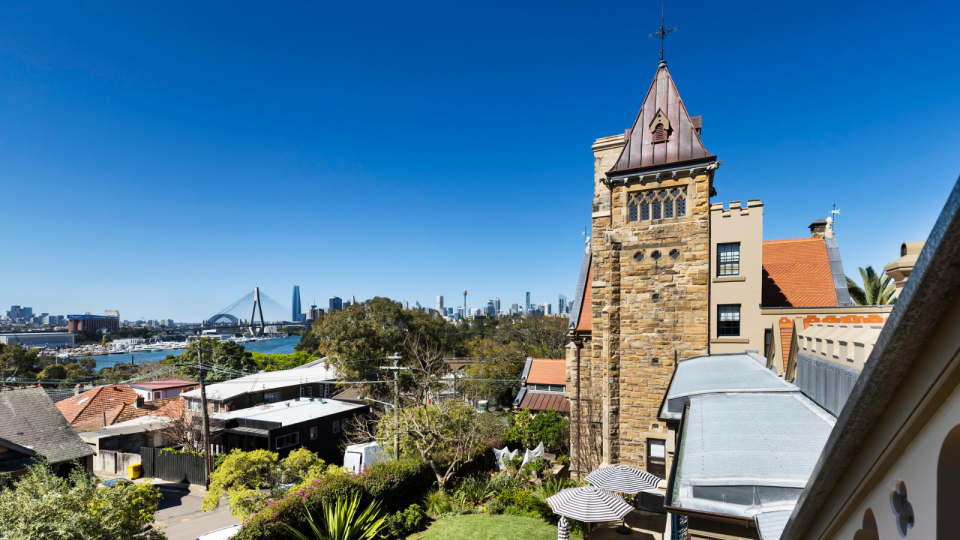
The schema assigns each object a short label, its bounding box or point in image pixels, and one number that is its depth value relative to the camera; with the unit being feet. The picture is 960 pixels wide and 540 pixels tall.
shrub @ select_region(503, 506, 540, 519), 39.89
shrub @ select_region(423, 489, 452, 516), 43.06
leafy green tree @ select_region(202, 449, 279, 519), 36.17
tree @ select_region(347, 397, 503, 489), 47.98
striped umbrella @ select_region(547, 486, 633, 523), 30.94
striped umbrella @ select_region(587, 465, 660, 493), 34.35
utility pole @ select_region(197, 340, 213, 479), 56.03
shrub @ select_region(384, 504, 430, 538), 38.68
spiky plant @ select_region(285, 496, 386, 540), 33.06
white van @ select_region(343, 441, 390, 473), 56.44
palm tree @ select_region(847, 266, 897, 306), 56.70
